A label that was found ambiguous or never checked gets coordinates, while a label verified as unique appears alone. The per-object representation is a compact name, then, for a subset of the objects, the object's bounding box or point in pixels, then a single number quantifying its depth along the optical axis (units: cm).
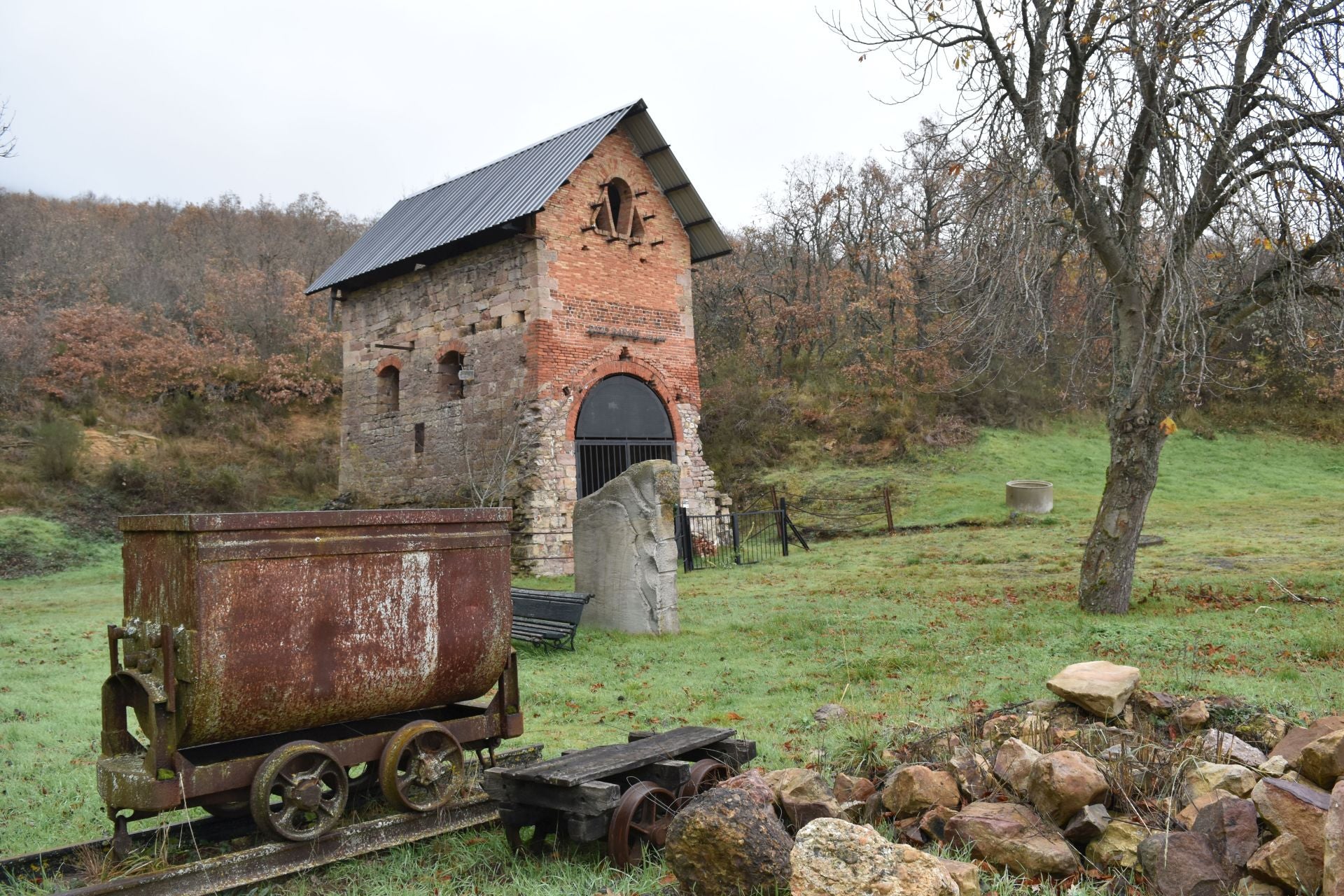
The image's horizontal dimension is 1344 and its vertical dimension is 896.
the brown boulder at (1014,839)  379
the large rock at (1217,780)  398
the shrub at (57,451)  2194
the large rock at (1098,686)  537
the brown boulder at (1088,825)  391
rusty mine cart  393
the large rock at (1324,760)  370
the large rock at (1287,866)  323
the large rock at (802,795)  427
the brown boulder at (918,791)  434
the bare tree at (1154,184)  919
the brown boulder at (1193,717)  530
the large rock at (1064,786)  402
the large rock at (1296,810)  334
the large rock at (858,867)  318
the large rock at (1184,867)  342
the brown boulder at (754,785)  400
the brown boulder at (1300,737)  418
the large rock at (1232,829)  349
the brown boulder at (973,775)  441
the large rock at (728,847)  357
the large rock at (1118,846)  378
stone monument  1073
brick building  1745
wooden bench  1002
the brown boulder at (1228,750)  455
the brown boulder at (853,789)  462
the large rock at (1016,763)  430
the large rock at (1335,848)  298
